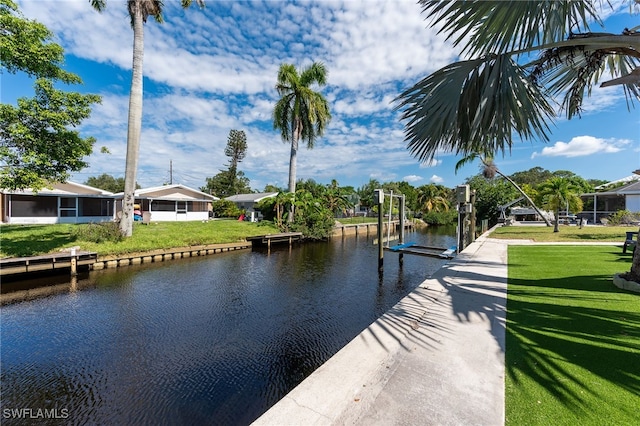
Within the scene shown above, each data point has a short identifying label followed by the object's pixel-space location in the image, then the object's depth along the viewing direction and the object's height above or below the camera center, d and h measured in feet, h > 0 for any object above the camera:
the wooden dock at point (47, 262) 30.83 -5.74
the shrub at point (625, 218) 64.23 -0.95
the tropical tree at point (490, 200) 104.01 +5.02
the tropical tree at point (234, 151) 168.66 +37.32
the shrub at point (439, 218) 138.62 -2.11
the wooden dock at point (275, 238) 61.46 -5.65
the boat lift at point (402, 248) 37.11 -5.06
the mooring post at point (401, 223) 44.80 -1.55
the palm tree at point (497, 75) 12.20 +6.68
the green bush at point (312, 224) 73.05 -2.71
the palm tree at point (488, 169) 86.73 +14.99
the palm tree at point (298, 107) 71.05 +27.30
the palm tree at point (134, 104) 46.47 +17.99
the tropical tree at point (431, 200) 155.53 +8.04
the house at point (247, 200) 108.47 +5.29
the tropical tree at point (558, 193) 59.47 +4.53
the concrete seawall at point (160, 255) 38.83 -6.59
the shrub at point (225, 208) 107.34 +2.11
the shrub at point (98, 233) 42.55 -2.96
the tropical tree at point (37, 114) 29.35 +10.95
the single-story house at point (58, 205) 60.13 +1.84
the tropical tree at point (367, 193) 153.89 +12.11
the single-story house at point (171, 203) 77.38 +3.23
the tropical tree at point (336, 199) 94.58 +4.94
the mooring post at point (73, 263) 34.60 -6.05
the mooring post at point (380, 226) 37.56 -1.75
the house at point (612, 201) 72.64 +3.79
